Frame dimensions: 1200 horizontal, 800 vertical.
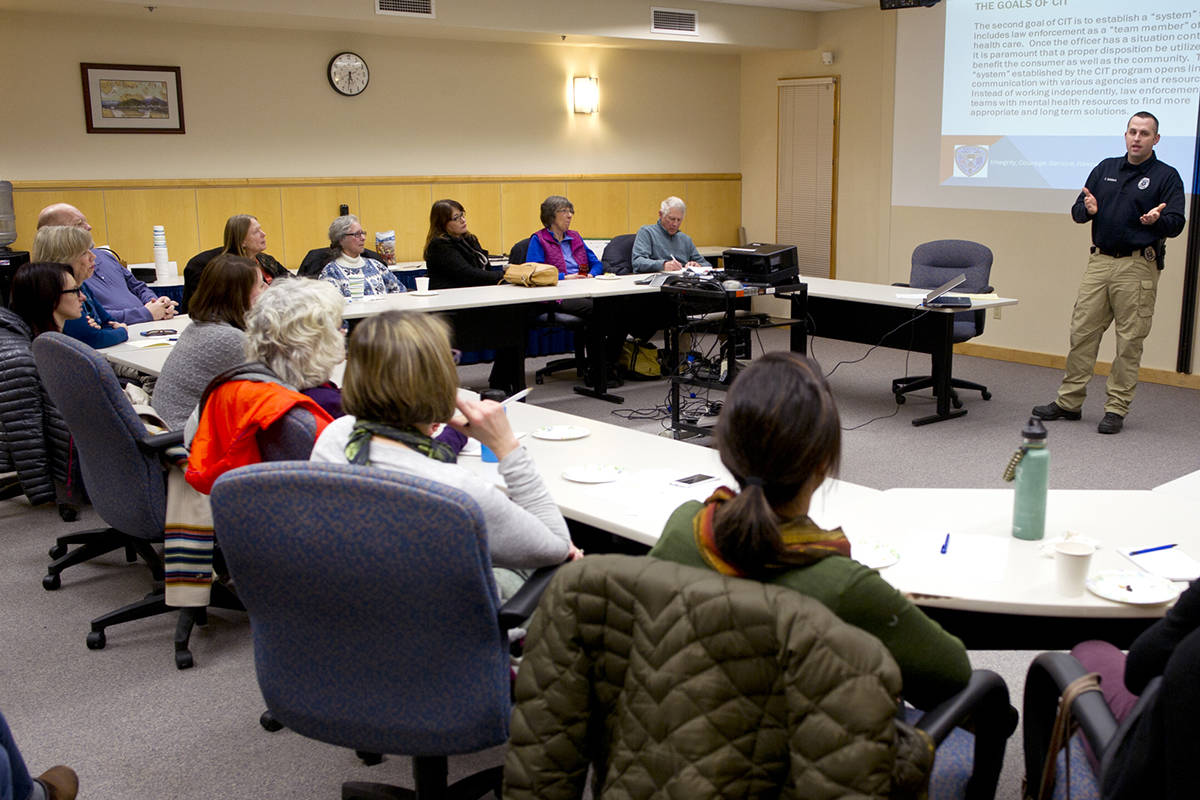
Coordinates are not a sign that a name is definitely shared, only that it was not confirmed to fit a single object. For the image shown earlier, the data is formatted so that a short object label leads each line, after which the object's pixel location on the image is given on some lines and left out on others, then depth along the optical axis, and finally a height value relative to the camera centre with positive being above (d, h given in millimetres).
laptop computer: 5668 -586
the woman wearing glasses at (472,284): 6086 -548
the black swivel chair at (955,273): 6219 -495
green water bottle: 2086 -576
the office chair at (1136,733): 1280 -746
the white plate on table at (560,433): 3020 -675
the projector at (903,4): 6633 +1196
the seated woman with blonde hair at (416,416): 1909 -397
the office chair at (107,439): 2975 -673
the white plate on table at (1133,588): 1826 -702
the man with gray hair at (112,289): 5309 -424
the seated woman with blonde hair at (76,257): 4516 -223
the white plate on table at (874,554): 1980 -686
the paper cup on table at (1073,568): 1855 -665
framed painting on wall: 6824 +693
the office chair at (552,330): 6852 -908
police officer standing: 5379 -344
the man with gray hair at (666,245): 7078 -335
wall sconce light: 8734 +854
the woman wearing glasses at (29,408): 3754 -720
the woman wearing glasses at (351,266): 5977 -371
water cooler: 5934 -239
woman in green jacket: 1415 -431
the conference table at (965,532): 1879 -696
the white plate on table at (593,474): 2570 -678
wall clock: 7613 +922
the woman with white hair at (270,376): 2613 -443
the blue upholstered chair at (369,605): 1636 -664
